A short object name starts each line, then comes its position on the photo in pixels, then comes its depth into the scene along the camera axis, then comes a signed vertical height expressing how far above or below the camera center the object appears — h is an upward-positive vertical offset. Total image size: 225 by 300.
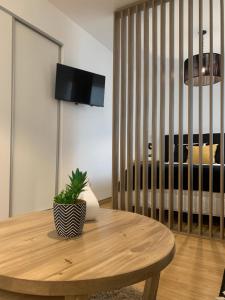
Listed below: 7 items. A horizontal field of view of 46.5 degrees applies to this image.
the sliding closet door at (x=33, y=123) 2.95 +0.38
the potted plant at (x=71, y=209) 1.13 -0.24
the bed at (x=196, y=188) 2.89 -0.38
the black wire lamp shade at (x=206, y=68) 3.02 +1.03
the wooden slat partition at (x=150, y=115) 2.86 +0.49
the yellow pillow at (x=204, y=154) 3.83 +0.02
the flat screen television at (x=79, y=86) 3.43 +0.98
